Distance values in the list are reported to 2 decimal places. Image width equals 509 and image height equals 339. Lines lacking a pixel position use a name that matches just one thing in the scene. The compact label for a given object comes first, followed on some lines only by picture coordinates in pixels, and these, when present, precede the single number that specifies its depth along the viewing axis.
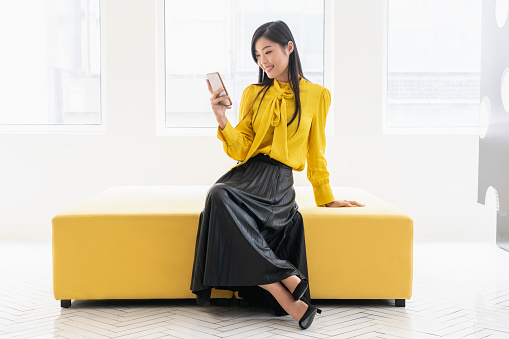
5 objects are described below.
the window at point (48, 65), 5.68
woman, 2.99
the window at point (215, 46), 5.70
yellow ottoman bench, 3.29
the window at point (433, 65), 5.70
